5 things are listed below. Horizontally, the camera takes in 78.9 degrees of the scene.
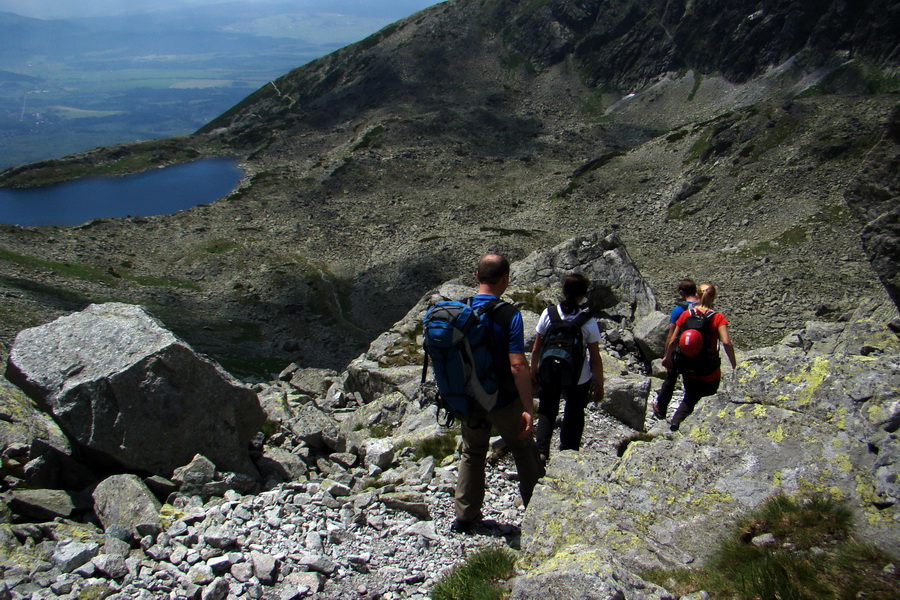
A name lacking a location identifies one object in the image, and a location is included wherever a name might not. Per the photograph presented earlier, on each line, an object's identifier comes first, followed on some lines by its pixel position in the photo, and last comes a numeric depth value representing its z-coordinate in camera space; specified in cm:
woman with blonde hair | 1010
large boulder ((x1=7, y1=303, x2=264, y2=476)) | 911
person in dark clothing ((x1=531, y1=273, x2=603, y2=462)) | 802
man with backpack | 667
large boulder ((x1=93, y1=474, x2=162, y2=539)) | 762
